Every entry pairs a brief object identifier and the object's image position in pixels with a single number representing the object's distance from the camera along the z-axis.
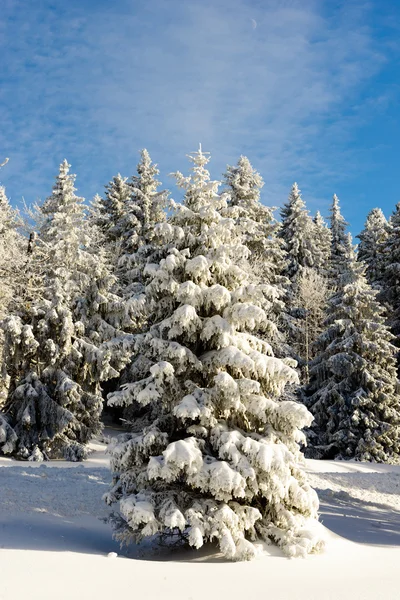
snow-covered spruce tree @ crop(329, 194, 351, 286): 46.76
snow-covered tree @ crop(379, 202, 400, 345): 31.92
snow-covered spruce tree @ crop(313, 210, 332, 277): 41.41
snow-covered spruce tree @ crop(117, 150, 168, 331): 28.63
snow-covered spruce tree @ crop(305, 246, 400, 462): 24.39
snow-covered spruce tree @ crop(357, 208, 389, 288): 37.06
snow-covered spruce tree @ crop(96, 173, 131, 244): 35.06
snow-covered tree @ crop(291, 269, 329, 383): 34.19
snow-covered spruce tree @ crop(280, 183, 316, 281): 37.44
